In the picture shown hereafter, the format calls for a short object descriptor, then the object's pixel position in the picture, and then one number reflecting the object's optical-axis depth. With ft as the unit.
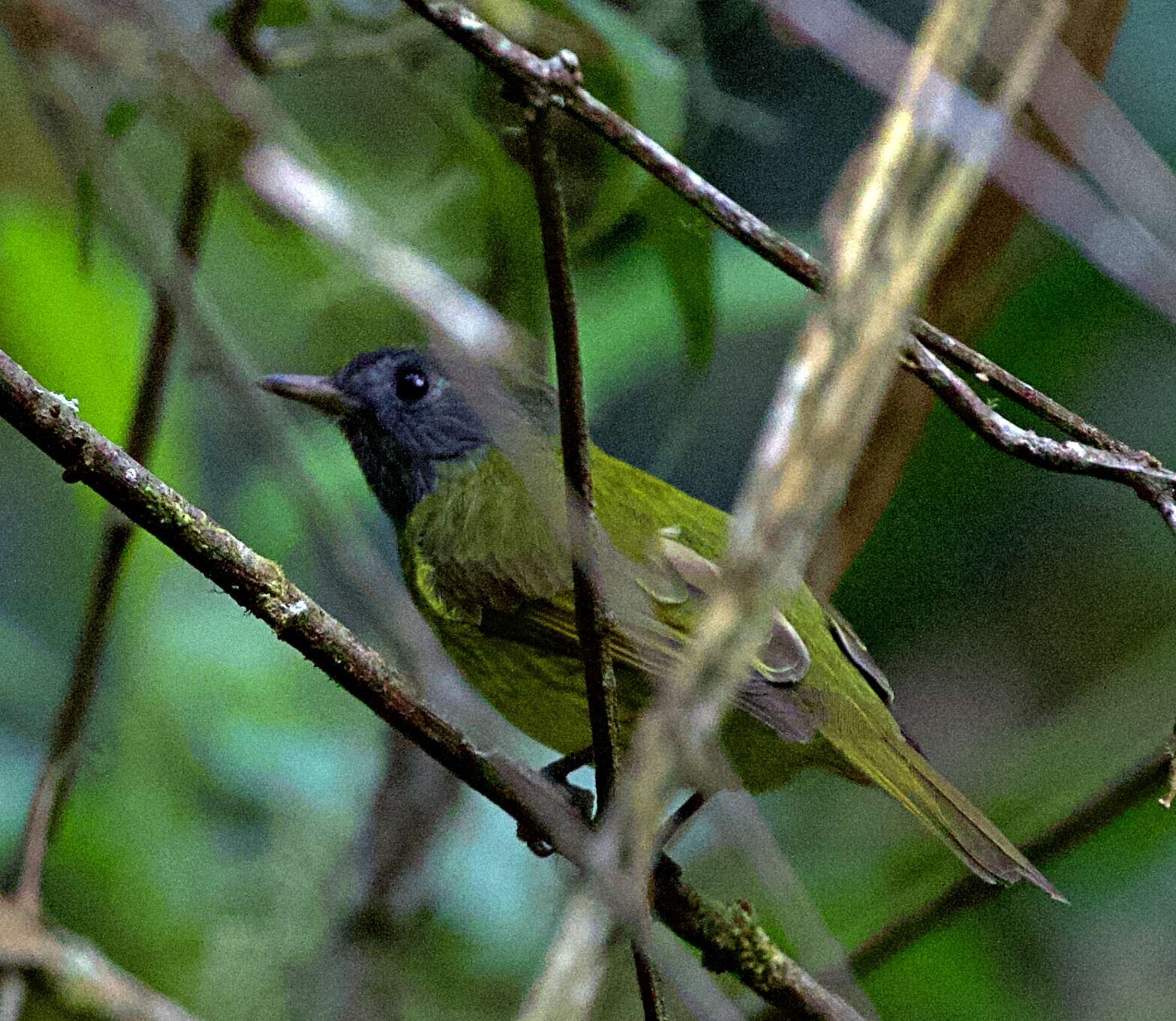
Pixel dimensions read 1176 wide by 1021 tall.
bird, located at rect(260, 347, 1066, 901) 18.08
